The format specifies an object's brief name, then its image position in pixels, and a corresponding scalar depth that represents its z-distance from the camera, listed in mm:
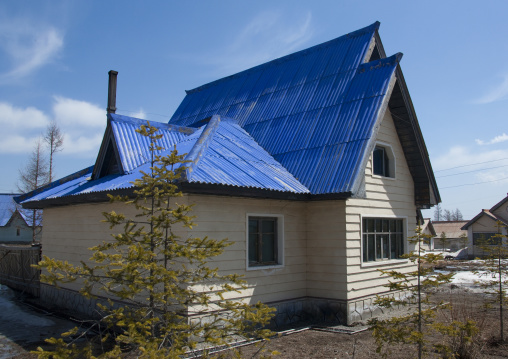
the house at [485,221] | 41972
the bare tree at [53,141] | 34656
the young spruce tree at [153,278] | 3602
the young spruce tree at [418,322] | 5715
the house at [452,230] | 60688
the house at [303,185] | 9406
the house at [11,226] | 46438
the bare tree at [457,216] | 170138
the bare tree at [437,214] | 158062
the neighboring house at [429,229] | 55097
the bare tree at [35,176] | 33875
